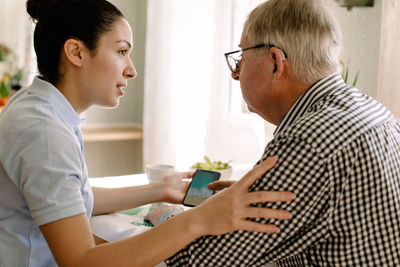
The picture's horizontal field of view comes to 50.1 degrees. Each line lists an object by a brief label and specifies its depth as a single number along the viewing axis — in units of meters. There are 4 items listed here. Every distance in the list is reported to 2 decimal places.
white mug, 1.46
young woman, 0.84
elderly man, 0.78
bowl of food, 1.54
